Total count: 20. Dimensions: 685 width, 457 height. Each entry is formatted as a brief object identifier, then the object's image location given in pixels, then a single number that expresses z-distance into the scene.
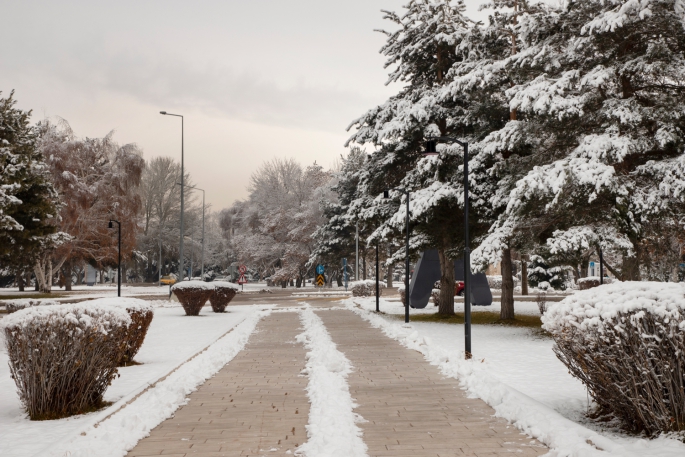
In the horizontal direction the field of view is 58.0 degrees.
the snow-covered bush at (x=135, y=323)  11.53
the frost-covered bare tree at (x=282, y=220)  64.38
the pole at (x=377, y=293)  29.38
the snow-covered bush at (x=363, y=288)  45.06
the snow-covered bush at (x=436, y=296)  32.34
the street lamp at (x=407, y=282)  22.12
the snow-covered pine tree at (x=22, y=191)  29.83
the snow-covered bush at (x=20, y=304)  18.07
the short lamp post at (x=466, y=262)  13.07
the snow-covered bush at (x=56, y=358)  7.66
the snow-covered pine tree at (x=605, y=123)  15.09
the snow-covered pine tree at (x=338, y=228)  55.44
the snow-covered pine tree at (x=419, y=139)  22.88
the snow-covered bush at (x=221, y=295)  29.56
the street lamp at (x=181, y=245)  35.00
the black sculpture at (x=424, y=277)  30.39
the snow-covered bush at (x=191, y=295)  27.48
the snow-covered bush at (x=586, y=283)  43.03
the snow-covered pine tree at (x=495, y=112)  18.72
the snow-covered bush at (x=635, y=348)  6.09
